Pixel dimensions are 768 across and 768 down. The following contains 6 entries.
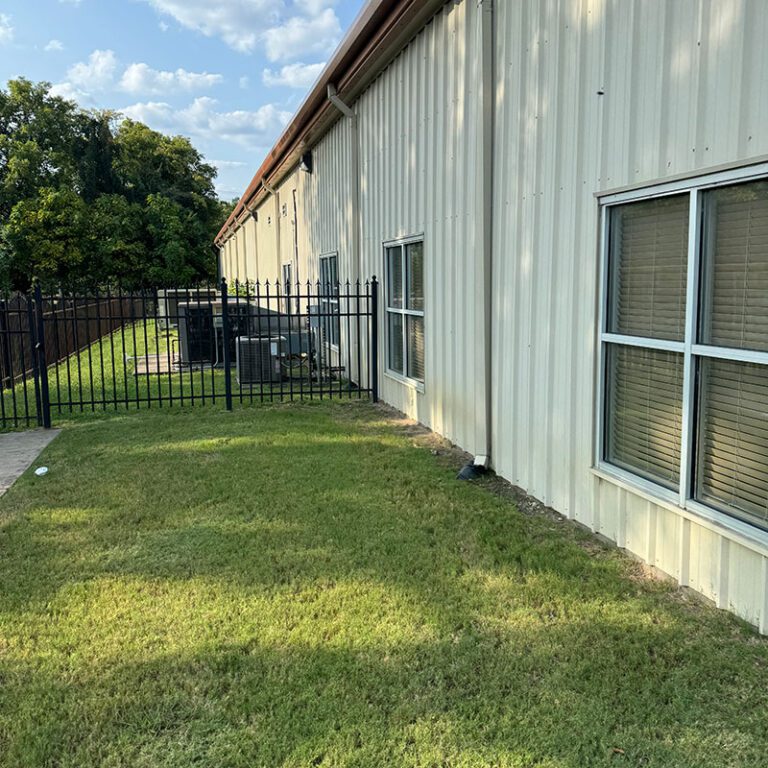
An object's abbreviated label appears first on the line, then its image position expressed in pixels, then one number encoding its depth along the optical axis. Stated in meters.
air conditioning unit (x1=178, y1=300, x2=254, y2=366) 12.06
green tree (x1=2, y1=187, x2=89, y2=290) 31.94
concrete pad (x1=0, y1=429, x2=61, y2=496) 5.70
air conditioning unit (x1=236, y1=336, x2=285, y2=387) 10.04
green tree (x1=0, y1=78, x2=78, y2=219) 34.91
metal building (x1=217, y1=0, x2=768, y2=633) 2.98
